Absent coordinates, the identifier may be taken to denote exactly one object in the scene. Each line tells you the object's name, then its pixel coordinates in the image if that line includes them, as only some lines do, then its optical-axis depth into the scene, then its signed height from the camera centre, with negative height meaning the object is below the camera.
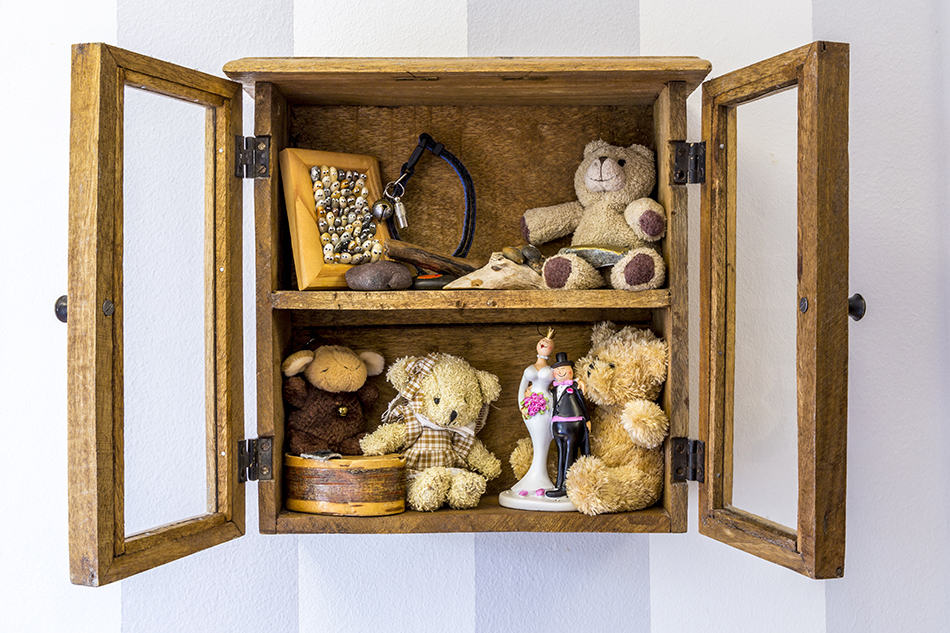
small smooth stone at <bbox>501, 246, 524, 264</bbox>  1.17 +0.08
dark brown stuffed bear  1.16 -0.11
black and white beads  1.15 +0.13
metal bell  1.18 +0.14
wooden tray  1.12 +0.12
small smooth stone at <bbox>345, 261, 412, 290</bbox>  1.09 +0.05
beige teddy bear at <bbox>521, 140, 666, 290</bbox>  1.10 +0.13
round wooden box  1.10 -0.22
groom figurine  1.12 -0.13
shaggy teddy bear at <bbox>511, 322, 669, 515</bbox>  1.09 -0.15
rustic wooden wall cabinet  0.90 +0.06
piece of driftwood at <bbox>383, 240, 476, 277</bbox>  1.15 +0.08
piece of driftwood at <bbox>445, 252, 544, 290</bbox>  1.11 +0.05
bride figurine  1.14 -0.14
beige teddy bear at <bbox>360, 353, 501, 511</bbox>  1.17 -0.15
